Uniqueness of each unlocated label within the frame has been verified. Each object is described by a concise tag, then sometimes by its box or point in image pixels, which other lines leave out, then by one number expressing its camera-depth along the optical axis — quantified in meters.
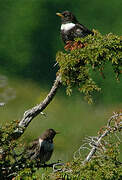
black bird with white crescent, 11.81
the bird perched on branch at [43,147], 11.46
